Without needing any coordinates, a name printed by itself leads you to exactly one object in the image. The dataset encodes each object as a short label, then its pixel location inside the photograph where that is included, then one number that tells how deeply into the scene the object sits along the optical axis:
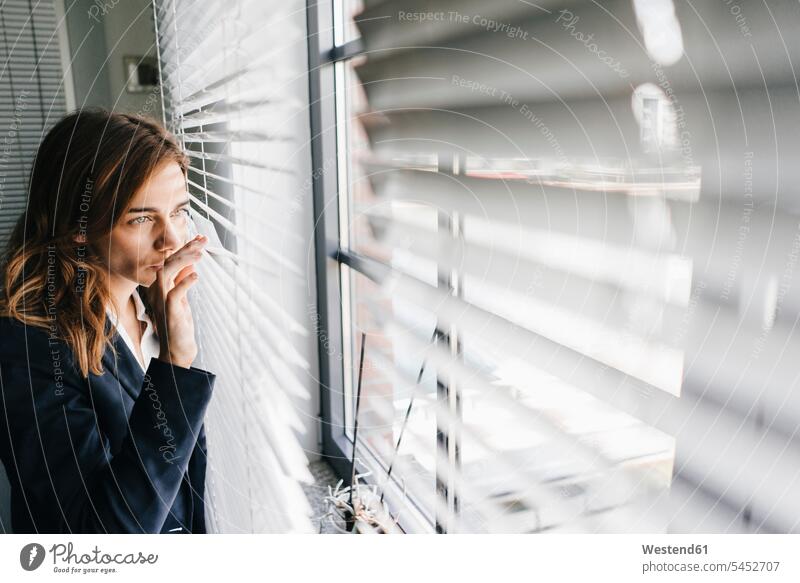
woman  0.50
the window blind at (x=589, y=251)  0.41
